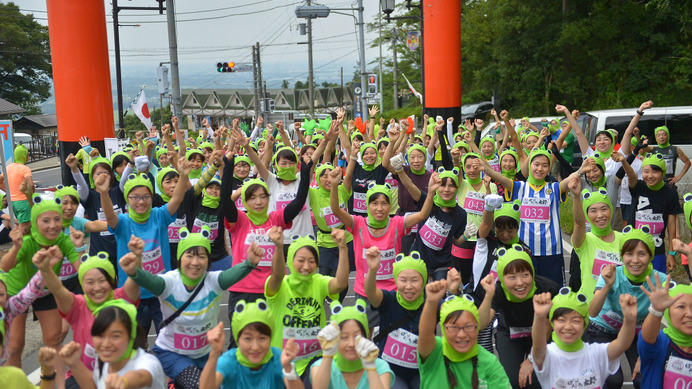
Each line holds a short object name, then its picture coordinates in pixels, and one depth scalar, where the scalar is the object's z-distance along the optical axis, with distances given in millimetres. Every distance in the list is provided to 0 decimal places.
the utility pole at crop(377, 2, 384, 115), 56891
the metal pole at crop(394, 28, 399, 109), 56981
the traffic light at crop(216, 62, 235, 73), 29659
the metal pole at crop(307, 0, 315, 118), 45712
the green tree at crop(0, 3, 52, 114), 59469
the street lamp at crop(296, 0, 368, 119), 26609
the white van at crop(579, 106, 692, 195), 14969
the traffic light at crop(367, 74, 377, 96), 28031
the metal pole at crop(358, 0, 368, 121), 29875
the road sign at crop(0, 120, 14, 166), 8474
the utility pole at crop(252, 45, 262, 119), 47881
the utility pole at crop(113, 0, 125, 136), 24469
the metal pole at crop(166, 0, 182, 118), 17797
